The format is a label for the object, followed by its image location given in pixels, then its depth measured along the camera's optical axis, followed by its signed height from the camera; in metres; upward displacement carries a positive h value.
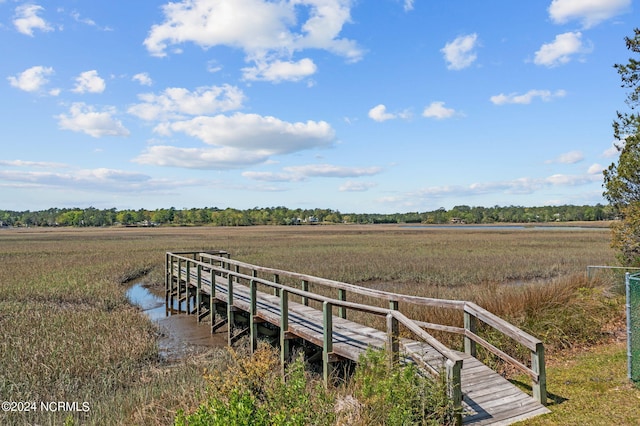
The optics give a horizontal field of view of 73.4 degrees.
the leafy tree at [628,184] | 11.76 +0.81
